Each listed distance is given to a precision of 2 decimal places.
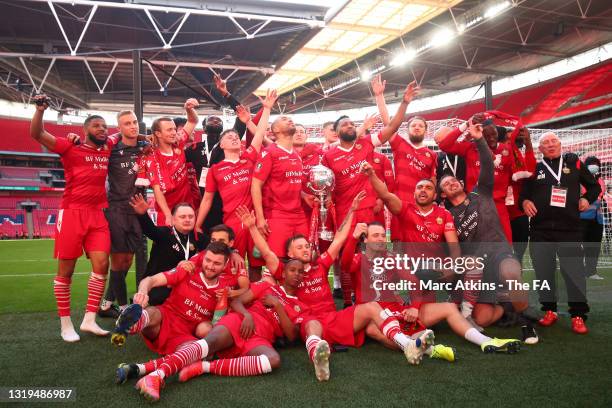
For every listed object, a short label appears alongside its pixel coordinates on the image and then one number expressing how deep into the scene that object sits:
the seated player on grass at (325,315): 3.14
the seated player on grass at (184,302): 3.33
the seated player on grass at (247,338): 2.88
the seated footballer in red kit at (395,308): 3.46
